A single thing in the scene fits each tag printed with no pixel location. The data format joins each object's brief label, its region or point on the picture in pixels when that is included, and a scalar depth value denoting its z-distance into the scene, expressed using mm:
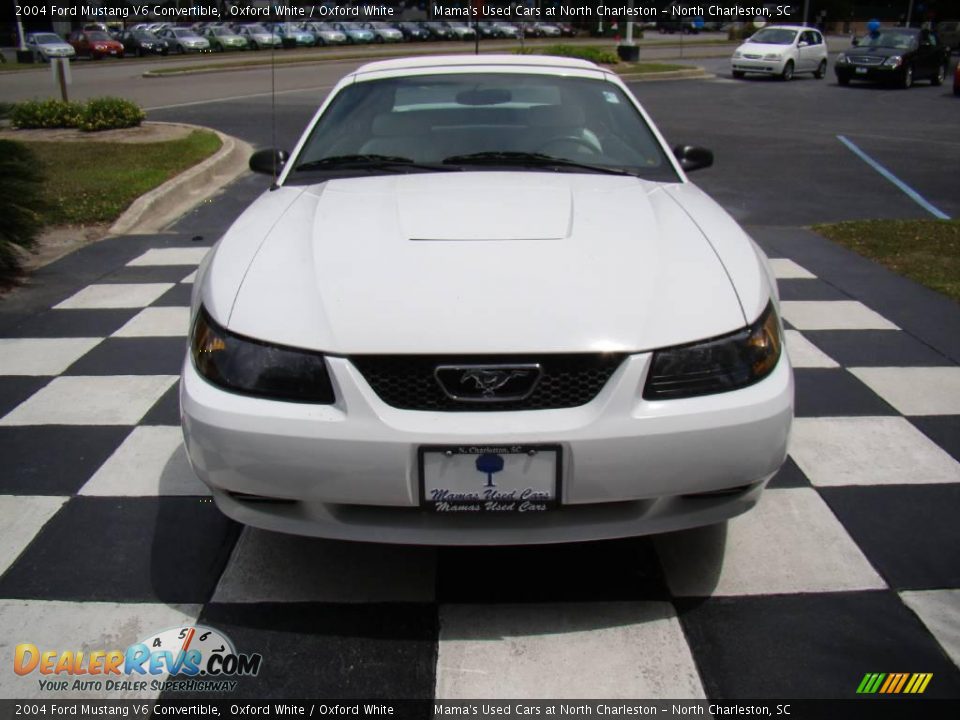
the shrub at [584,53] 25016
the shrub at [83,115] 12344
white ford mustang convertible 2260
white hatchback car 24500
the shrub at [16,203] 5891
